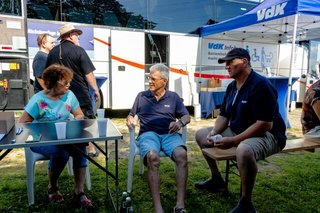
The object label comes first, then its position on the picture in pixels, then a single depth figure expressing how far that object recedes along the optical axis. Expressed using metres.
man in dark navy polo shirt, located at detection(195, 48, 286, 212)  1.97
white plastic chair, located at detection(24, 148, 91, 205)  2.10
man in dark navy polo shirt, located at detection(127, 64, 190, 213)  2.17
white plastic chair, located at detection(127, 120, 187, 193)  2.37
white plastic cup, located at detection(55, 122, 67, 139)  1.61
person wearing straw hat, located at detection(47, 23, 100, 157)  2.78
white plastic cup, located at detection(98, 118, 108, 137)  1.72
